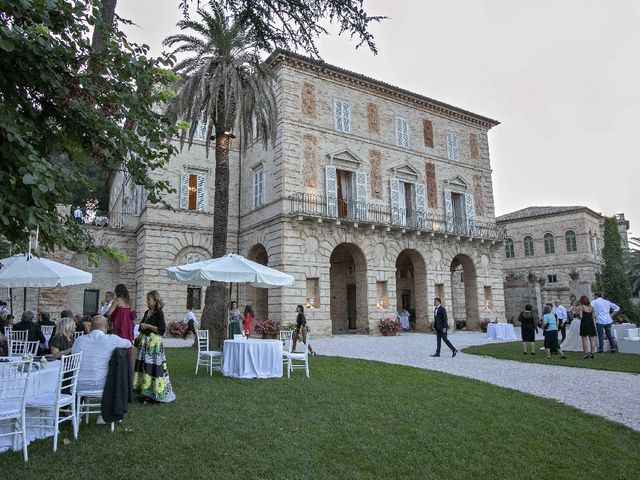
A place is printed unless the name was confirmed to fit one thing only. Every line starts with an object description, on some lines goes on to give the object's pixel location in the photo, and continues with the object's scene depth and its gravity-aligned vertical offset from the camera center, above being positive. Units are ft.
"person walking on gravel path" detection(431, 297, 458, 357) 42.83 -1.84
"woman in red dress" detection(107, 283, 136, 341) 23.47 -0.20
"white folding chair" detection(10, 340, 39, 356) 26.30 -2.16
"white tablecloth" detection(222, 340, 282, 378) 29.86 -3.46
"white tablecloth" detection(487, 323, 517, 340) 67.41 -4.34
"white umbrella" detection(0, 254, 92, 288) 31.24 +2.53
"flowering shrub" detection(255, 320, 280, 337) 59.21 -2.80
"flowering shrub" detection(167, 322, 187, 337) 65.87 -3.01
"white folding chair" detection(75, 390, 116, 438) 16.55 -3.23
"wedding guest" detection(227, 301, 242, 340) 41.93 -1.29
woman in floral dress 21.62 -2.50
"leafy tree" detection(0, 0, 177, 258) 9.42 +5.16
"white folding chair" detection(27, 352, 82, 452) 15.10 -3.05
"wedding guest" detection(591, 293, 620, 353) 44.96 -2.03
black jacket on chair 16.80 -2.98
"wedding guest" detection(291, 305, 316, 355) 42.19 -1.87
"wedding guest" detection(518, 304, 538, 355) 43.21 -2.22
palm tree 43.60 +21.53
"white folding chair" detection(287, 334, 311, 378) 29.82 -3.37
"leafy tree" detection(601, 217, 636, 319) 62.49 +2.55
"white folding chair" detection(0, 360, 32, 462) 13.75 -2.62
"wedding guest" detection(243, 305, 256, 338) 47.21 -1.24
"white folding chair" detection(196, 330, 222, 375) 30.85 -4.10
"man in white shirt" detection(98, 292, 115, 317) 42.10 +0.90
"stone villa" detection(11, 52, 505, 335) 67.92 +15.46
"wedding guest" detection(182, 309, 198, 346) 58.08 -1.79
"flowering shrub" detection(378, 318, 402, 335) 70.95 -3.35
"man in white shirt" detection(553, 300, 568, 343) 56.15 -1.82
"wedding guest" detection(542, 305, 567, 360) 41.47 -2.85
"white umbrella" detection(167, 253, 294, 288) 30.94 +2.39
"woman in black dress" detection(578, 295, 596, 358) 41.22 -2.01
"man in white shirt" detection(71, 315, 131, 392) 17.47 -1.89
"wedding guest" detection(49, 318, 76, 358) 20.56 -1.15
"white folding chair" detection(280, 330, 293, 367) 35.19 -2.30
